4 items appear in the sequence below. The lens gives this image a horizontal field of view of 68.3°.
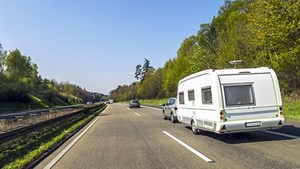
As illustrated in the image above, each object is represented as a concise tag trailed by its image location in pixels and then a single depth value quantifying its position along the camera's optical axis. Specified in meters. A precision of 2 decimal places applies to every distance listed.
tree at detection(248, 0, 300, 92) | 14.86
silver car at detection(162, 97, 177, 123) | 13.74
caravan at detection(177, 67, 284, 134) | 7.15
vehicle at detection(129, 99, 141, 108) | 37.92
